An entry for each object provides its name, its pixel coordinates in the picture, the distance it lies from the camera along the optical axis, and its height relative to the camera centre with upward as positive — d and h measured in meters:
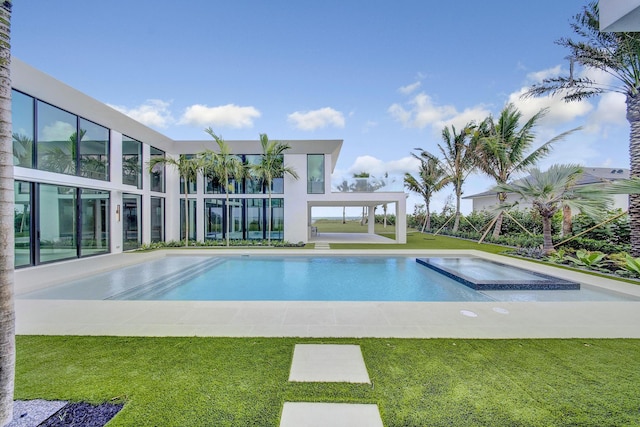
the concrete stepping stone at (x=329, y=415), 2.12 -1.58
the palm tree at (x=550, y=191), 9.64 +0.82
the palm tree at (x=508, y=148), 15.95 +3.79
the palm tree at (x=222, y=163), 13.63 +2.60
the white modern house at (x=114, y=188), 8.41 +1.24
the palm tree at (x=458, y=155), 20.56 +4.49
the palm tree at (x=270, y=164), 13.97 +2.71
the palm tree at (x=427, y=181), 24.75 +3.09
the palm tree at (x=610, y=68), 8.22 +4.61
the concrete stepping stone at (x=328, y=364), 2.74 -1.59
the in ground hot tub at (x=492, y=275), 6.77 -1.76
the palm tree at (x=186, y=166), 13.38 +2.45
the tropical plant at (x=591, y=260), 8.62 -1.48
